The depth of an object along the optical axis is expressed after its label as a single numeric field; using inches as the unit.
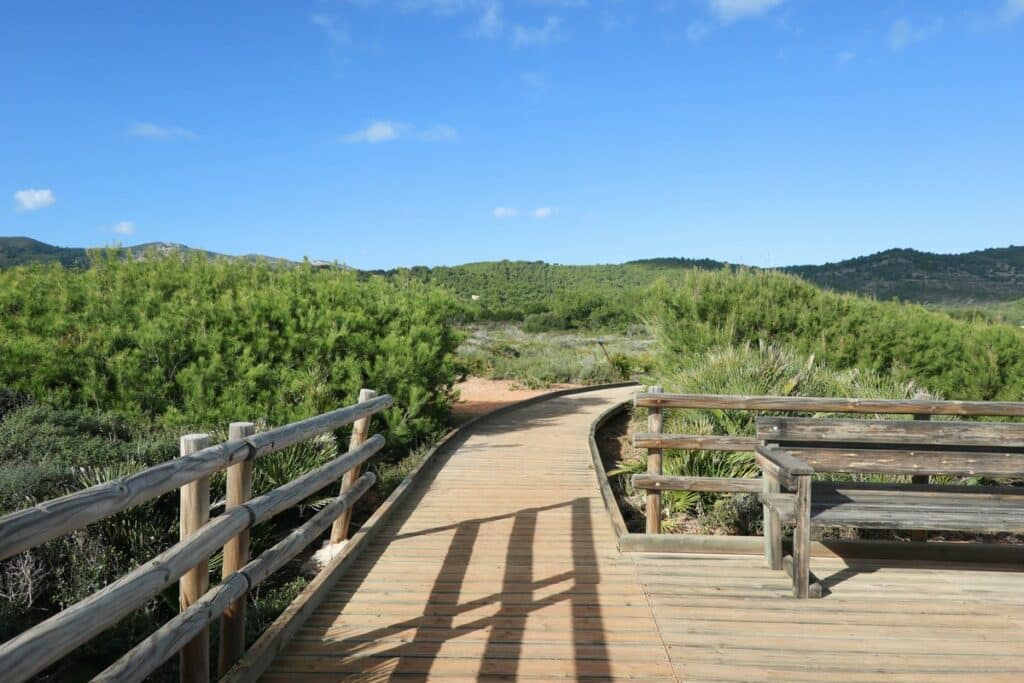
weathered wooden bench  193.2
